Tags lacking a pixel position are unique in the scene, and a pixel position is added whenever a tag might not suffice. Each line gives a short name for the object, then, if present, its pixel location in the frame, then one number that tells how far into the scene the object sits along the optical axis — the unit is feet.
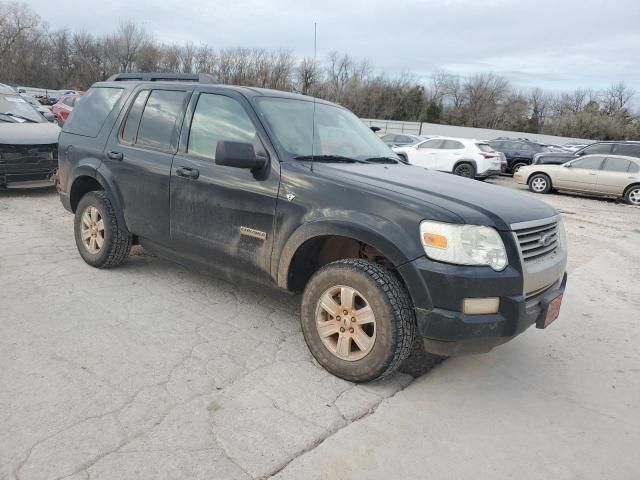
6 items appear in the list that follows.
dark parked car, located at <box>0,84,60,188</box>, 26.00
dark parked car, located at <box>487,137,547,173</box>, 73.15
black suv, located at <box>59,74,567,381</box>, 9.22
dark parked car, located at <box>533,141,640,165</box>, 51.85
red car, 59.91
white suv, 54.13
